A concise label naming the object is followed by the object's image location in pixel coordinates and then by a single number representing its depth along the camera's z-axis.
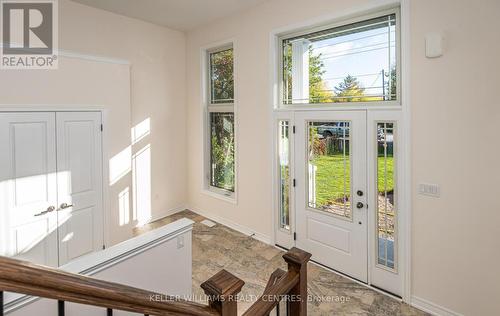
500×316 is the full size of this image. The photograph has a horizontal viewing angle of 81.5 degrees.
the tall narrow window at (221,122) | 4.98
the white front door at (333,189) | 3.28
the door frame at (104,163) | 3.66
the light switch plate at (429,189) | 2.71
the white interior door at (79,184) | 3.42
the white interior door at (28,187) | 2.98
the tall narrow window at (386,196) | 3.04
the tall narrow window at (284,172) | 4.03
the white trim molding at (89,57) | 3.34
